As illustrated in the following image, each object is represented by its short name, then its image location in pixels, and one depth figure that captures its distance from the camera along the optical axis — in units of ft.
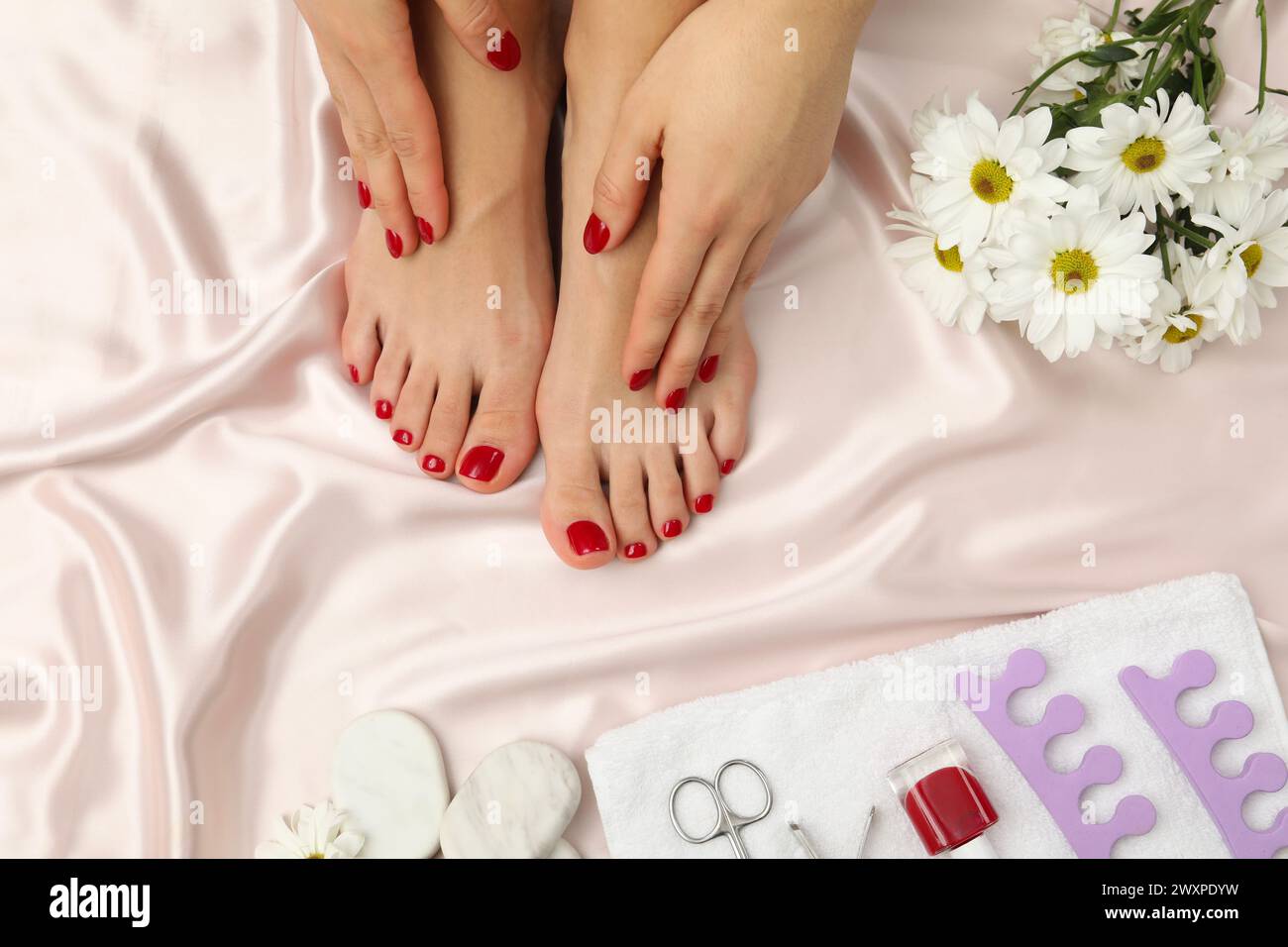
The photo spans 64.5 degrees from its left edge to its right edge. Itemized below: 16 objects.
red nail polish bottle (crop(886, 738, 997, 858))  2.53
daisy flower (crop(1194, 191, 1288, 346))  2.37
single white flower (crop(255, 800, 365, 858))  2.64
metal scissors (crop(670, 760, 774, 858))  2.62
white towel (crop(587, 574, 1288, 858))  2.69
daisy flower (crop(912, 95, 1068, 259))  2.36
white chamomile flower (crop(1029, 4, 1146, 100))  2.60
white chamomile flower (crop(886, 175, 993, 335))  2.66
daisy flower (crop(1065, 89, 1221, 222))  2.29
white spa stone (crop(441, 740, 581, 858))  2.63
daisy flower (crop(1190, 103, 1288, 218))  2.37
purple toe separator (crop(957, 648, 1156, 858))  2.66
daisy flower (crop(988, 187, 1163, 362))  2.34
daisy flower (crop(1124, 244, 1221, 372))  2.45
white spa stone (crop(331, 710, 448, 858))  2.68
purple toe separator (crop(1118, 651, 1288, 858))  2.65
